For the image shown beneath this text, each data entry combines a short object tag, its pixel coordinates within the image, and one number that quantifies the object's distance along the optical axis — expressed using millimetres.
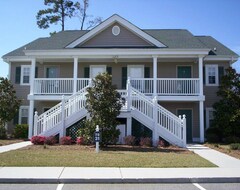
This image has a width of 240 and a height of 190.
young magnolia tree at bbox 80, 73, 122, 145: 10327
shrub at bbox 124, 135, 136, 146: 11105
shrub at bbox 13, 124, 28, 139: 14375
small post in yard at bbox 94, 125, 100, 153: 9308
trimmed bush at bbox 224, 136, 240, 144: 12532
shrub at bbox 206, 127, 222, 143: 13310
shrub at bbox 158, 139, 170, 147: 11011
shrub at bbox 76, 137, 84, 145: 11039
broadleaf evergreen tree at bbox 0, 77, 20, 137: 14039
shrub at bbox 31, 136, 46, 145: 11116
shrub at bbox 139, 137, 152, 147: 11001
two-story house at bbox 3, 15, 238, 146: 11753
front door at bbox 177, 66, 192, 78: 15201
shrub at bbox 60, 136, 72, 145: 11199
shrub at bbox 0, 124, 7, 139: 13880
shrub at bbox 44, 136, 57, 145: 11158
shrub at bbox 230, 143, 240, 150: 10525
